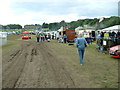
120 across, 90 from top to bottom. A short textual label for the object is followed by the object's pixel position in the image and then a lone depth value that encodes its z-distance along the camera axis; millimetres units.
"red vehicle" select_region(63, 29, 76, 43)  20383
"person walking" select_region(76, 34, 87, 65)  6714
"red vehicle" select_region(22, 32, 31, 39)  31221
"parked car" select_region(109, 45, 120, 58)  8130
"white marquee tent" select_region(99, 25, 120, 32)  13602
